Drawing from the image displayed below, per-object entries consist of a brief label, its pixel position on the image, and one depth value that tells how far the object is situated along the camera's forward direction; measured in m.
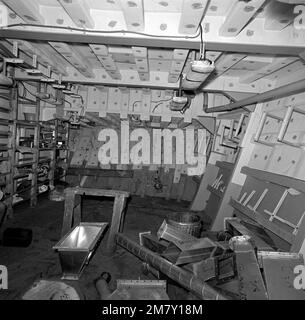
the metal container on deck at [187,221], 4.29
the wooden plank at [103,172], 9.28
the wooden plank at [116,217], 4.34
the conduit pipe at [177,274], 2.51
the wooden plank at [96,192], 4.41
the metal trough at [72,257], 3.18
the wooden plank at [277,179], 3.26
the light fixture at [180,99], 4.54
